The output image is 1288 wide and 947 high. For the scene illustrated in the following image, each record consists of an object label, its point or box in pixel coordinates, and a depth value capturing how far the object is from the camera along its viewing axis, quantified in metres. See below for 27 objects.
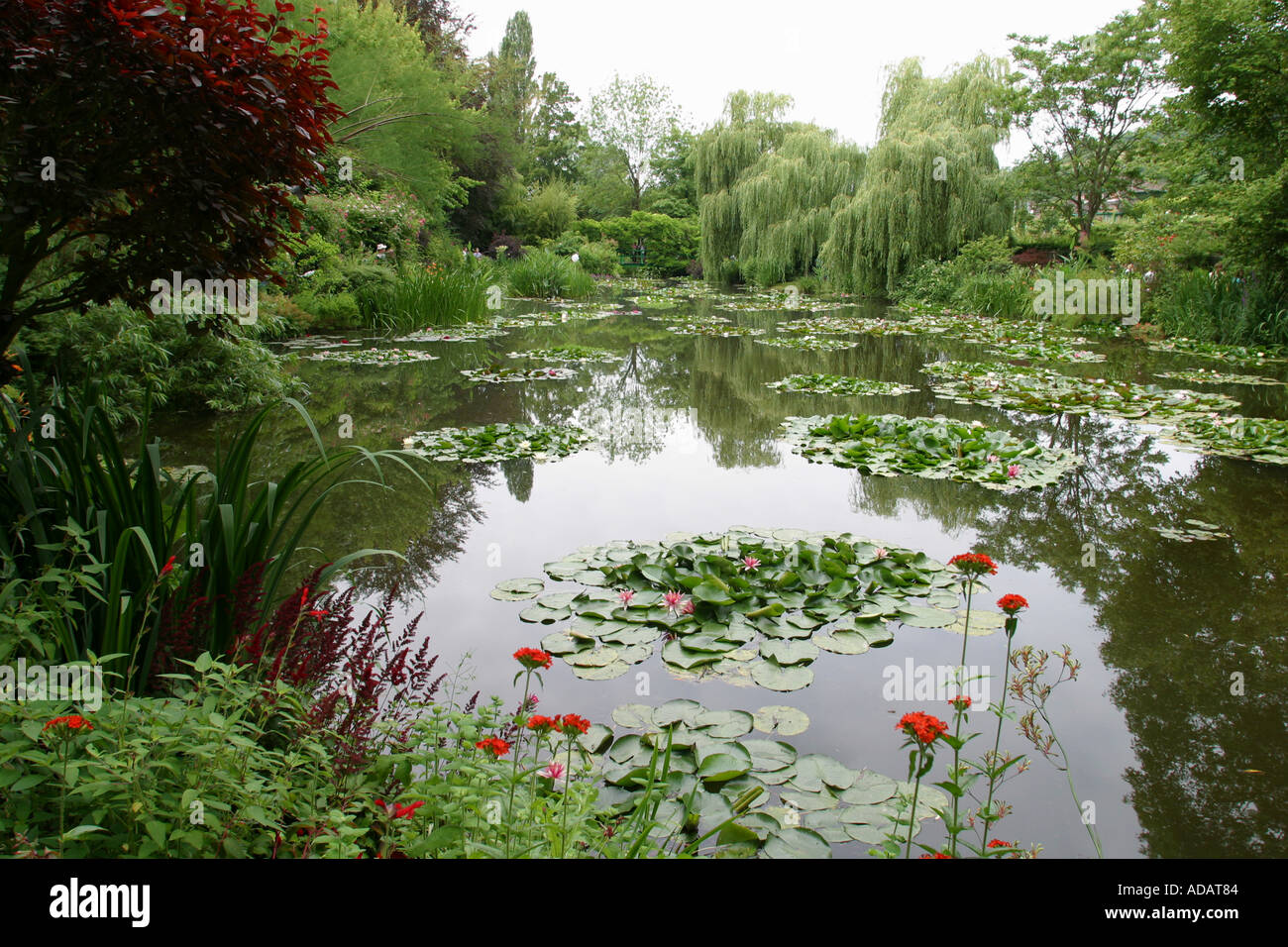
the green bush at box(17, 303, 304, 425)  4.57
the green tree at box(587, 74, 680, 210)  43.47
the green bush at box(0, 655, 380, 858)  1.16
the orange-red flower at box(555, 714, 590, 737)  1.28
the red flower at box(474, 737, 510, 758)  1.37
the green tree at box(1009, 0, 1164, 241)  17.31
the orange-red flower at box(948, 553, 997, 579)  1.79
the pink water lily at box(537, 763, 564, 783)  1.55
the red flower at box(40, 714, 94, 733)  1.07
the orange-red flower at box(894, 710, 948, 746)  1.24
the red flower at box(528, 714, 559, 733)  1.26
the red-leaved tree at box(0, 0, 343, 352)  1.91
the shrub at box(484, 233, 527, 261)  23.48
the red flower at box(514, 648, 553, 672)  1.39
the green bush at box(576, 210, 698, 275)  33.97
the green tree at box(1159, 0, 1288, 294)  8.84
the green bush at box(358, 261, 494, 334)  11.30
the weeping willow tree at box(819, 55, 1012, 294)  15.55
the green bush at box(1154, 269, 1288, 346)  9.76
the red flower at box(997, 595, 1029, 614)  1.62
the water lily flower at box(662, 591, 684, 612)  2.87
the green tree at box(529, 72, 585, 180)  40.72
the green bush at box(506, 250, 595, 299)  18.89
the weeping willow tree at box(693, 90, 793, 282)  21.69
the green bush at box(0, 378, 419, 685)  1.88
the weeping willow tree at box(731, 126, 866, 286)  18.69
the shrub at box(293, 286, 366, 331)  10.36
